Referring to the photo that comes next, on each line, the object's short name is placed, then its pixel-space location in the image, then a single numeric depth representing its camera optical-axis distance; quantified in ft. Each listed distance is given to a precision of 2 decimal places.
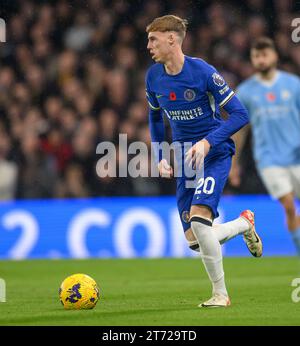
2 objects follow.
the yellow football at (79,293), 44.80
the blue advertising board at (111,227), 85.25
